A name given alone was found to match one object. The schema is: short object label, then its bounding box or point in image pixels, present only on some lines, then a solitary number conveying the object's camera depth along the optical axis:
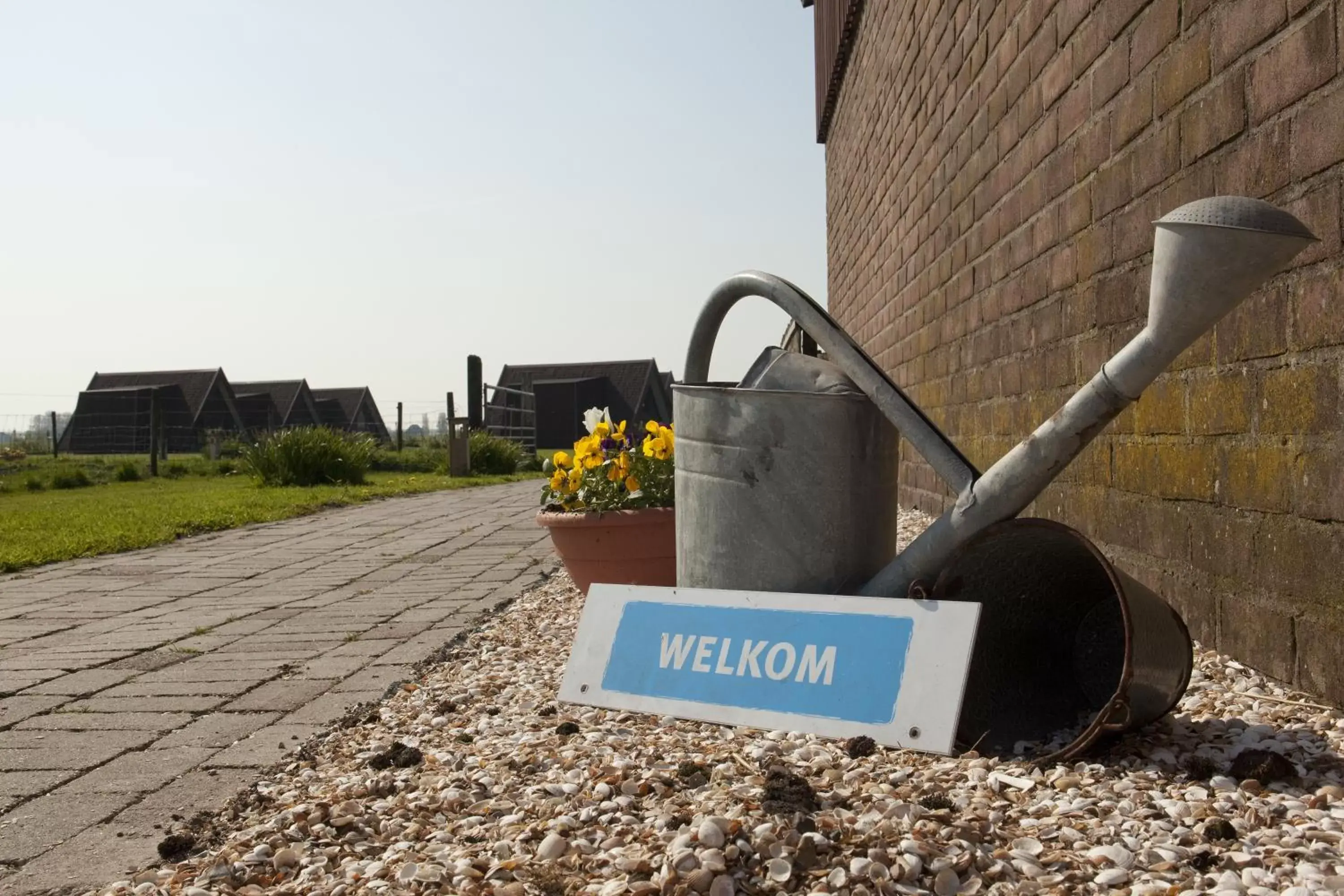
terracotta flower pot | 3.74
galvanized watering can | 1.96
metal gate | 19.92
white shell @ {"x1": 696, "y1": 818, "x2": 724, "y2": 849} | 1.61
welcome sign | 2.05
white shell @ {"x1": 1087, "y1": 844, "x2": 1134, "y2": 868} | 1.52
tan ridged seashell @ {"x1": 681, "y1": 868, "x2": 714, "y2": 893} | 1.52
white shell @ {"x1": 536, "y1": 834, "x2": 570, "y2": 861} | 1.66
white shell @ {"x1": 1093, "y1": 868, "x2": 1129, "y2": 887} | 1.47
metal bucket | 1.95
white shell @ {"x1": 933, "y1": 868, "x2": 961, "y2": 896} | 1.49
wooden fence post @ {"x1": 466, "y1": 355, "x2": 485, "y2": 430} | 17.59
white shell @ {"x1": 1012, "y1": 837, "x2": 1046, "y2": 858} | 1.57
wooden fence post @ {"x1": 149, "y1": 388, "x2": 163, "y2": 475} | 15.93
